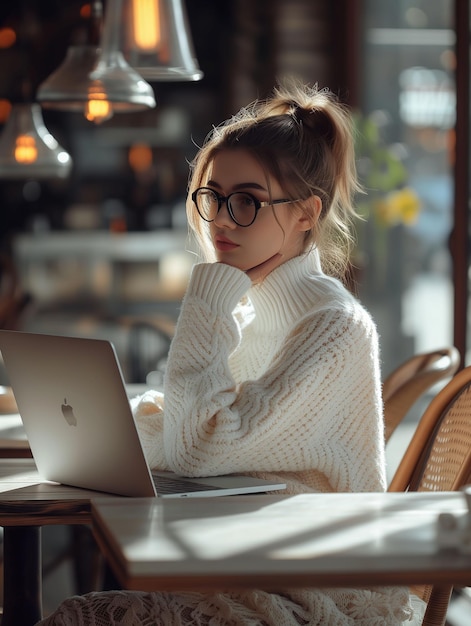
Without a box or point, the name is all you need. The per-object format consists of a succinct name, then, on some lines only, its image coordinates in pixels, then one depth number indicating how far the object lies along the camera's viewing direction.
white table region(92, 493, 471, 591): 1.55
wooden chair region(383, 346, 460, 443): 2.96
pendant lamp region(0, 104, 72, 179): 4.79
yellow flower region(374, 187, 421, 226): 7.31
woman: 2.08
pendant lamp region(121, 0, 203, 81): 3.54
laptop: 2.07
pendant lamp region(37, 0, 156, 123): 3.65
